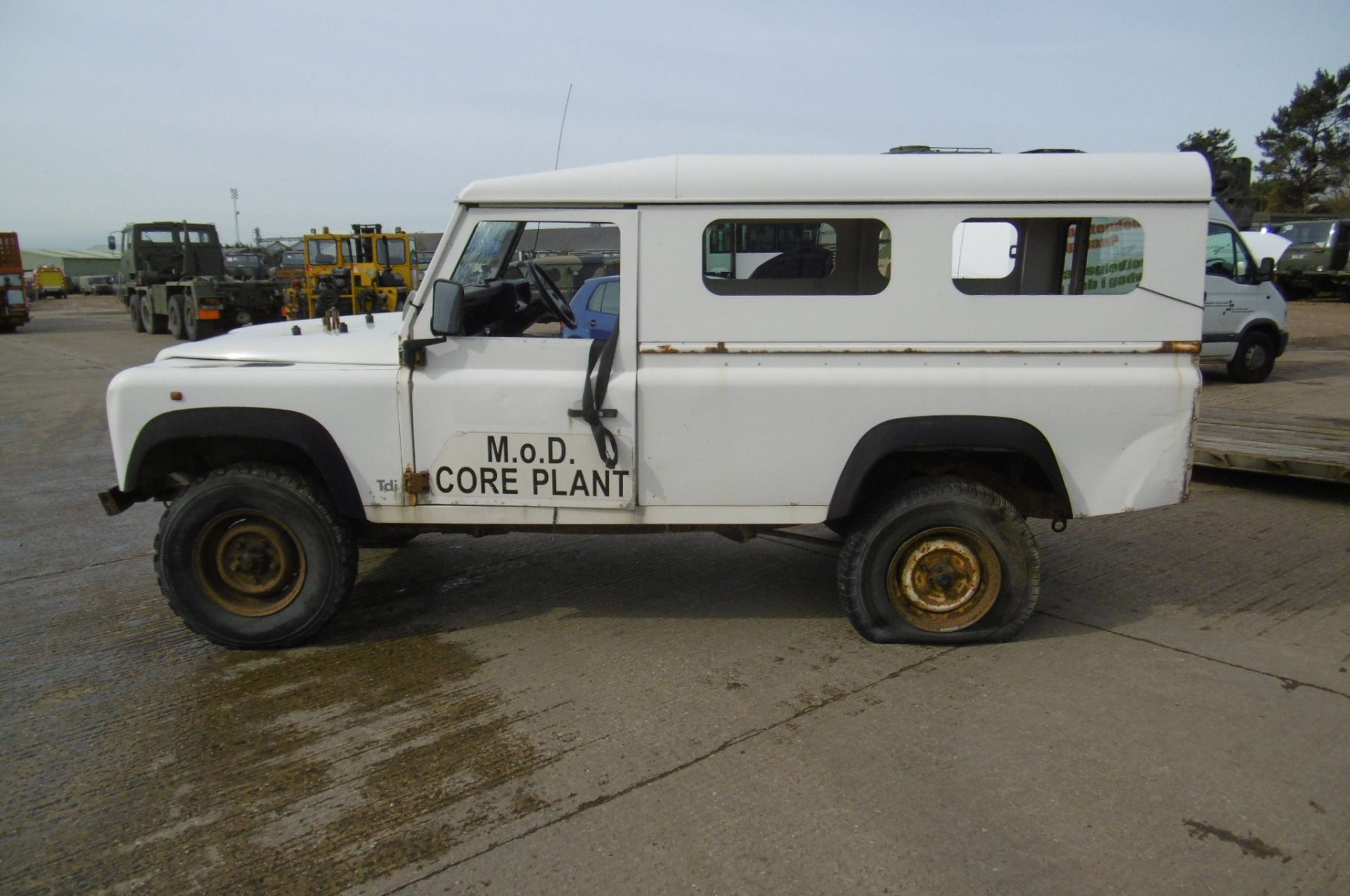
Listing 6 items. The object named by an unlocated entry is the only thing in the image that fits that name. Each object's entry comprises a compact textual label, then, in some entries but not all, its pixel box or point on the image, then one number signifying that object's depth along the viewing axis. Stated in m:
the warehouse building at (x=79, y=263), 60.75
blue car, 3.97
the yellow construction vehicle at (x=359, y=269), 19.50
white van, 11.92
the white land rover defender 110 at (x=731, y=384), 3.85
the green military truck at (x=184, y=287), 18.92
